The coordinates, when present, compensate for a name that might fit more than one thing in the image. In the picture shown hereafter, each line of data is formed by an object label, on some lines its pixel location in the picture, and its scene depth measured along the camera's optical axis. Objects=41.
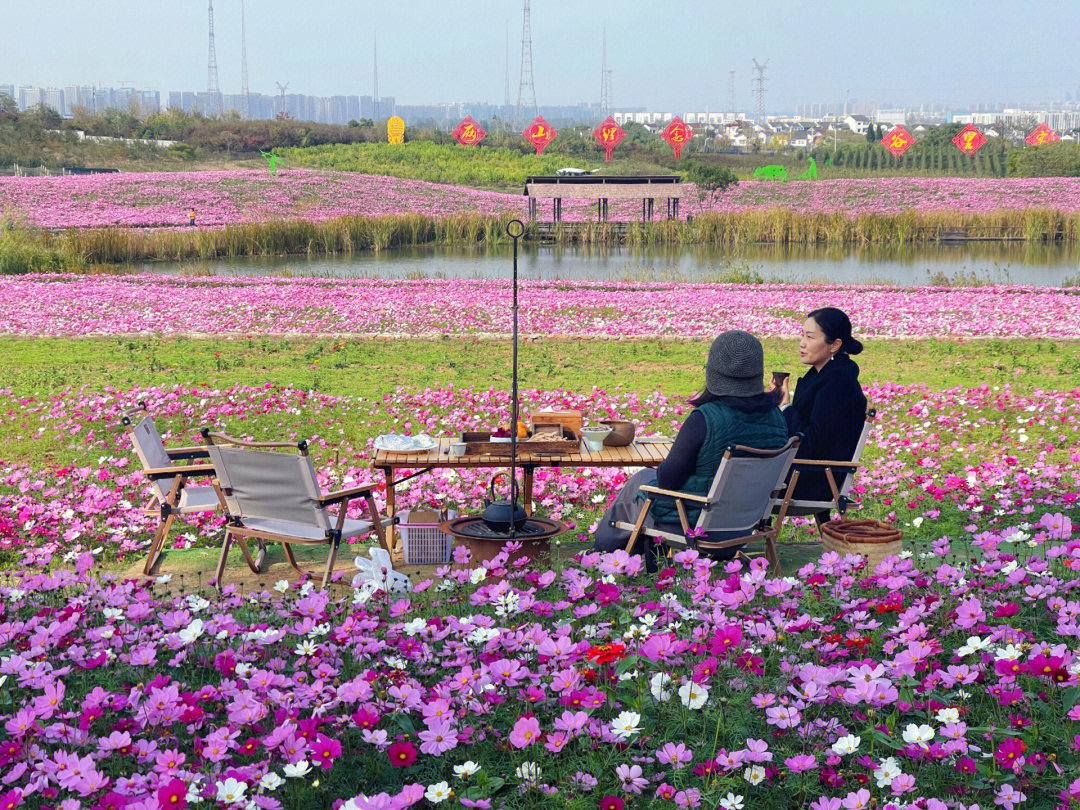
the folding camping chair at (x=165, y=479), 5.88
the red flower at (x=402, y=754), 2.79
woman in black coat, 6.04
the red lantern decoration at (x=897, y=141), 63.94
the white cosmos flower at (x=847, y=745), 2.85
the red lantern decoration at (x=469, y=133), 69.56
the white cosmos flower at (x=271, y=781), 2.67
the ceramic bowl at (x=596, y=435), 6.42
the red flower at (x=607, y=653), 3.18
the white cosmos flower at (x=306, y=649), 3.52
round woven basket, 5.25
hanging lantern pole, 5.55
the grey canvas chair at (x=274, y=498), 5.27
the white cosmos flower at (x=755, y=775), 2.80
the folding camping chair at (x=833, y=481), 5.93
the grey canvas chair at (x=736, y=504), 4.97
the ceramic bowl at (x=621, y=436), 6.45
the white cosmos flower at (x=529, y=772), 2.89
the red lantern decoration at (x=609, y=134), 60.58
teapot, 5.61
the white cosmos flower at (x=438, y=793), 2.66
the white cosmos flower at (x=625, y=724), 2.98
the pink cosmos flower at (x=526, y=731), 2.89
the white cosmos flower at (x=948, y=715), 2.92
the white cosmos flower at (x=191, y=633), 3.46
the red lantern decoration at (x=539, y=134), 63.62
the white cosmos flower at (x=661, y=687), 3.29
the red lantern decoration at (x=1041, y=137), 68.88
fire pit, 5.48
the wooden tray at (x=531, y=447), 6.25
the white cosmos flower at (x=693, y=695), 3.13
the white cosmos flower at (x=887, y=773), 2.79
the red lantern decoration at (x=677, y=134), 58.91
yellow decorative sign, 69.00
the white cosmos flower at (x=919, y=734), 2.86
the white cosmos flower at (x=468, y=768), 2.73
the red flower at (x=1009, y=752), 2.84
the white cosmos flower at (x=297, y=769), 2.66
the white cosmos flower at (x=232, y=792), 2.60
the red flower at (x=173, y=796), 2.53
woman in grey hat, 5.06
